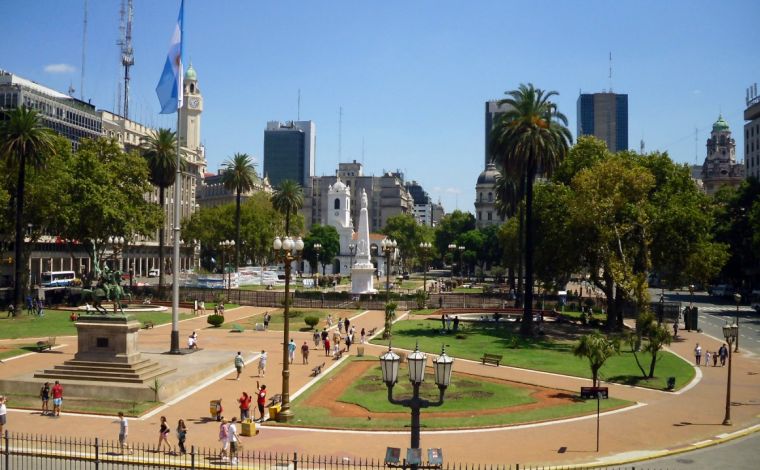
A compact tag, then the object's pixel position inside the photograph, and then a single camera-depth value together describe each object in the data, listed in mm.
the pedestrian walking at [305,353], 36500
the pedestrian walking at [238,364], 31344
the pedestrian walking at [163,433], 20703
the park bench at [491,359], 35656
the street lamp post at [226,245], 75438
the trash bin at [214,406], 24250
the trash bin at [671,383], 30844
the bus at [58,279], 83812
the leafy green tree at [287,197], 101356
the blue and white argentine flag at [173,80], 35469
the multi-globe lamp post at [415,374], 13562
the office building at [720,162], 150875
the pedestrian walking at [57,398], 24625
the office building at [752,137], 108500
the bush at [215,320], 50909
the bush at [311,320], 48344
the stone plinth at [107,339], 28188
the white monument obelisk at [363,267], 76812
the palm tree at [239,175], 89812
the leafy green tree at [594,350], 27172
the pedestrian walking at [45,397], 25156
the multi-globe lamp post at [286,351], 23922
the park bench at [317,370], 33378
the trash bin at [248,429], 22547
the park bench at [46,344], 38050
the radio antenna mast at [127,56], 144875
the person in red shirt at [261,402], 24531
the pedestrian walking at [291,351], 36062
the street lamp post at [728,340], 24859
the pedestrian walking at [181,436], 20484
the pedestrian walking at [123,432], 20734
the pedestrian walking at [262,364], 31891
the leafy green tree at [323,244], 122000
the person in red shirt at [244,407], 23641
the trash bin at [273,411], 24359
